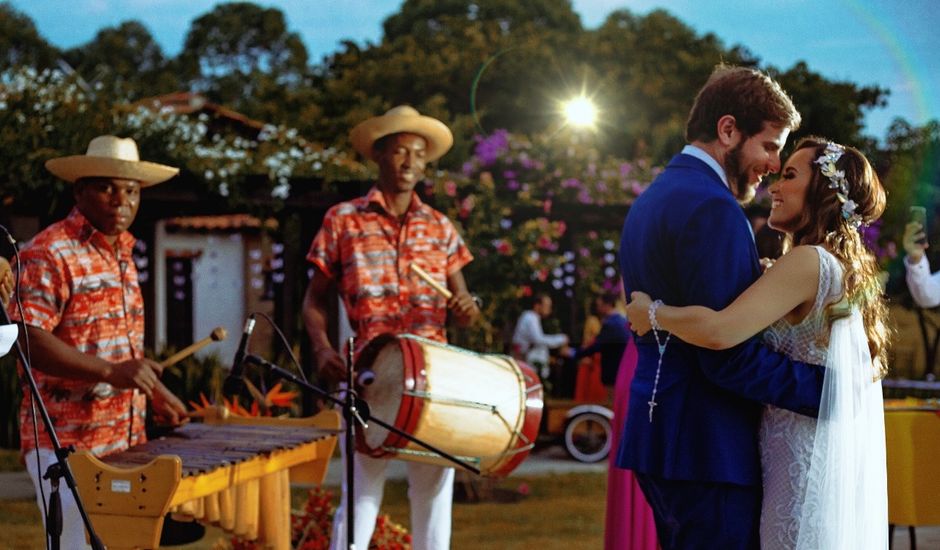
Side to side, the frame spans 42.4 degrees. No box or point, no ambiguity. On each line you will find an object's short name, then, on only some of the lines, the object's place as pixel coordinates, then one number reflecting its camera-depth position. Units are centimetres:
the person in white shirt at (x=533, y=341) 1162
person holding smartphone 613
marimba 361
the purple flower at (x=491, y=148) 1034
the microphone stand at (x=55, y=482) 283
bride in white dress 287
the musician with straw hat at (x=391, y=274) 475
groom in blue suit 288
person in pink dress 473
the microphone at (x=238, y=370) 360
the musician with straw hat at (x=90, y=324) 399
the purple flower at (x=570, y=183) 1094
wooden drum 421
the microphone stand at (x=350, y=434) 372
